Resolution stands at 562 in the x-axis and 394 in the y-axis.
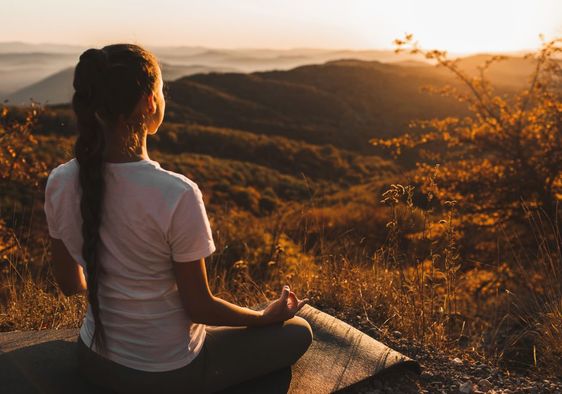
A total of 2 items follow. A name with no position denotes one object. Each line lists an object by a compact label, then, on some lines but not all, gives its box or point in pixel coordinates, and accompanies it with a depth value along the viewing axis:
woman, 1.79
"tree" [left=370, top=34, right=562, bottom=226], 7.96
